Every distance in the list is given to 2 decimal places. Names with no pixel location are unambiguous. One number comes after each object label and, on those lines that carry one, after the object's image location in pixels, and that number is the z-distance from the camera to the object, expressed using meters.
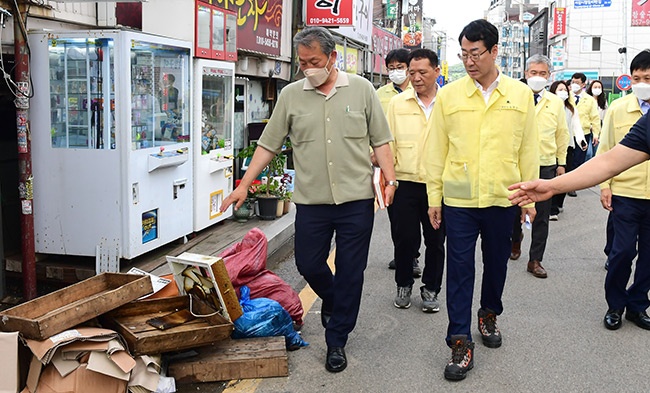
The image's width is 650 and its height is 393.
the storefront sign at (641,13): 26.89
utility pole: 5.16
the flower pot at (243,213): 8.67
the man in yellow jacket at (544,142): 6.93
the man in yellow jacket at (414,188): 5.57
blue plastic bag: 4.60
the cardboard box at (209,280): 4.33
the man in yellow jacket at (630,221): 5.25
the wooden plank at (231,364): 4.18
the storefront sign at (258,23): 9.88
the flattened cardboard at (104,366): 3.68
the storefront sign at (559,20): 53.50
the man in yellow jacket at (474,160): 4.38
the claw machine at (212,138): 7.42
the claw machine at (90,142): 5.76
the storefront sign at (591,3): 34.58
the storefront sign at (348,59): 15.79
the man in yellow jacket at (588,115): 12.30
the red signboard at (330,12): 12.70
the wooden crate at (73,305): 3.71
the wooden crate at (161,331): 3.97
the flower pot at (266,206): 8.78
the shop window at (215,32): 7.28
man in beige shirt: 4.39
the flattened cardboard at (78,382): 3.67
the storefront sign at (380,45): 24.28
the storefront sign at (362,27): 15.98
